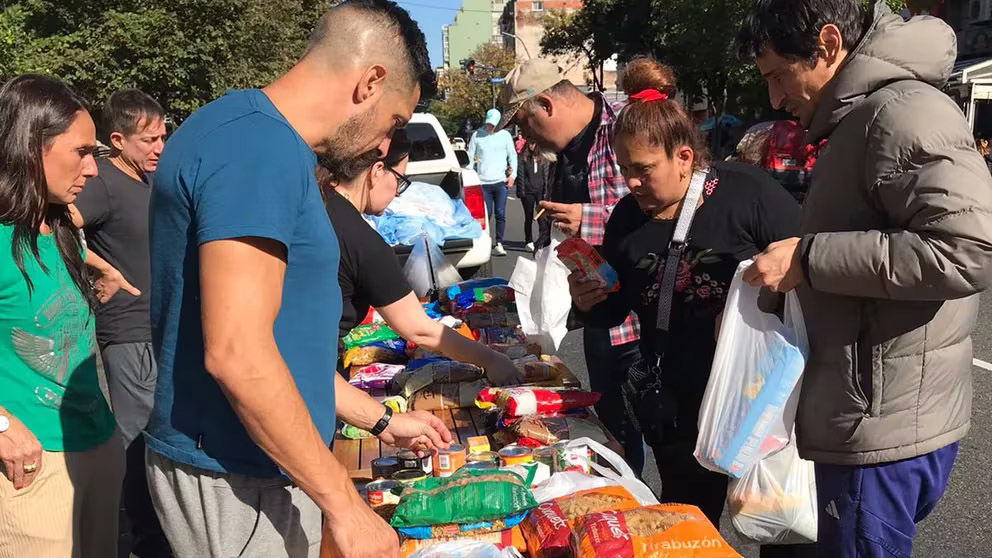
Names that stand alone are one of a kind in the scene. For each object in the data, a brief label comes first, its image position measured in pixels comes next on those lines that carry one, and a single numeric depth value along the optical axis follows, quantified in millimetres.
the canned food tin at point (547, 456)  2385
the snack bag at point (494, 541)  1967
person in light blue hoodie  11133
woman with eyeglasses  2672
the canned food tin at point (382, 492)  2195
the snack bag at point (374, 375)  3350
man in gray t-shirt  3357
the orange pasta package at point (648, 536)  1762
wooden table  2580
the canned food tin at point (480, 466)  2250
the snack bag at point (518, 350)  3497
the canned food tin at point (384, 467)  2400
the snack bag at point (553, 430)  2584
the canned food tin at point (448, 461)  2348
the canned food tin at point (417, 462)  2408
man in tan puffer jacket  1673
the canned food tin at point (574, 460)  2379
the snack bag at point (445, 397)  3043
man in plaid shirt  3689
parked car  7430
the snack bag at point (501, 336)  3742
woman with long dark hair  2166
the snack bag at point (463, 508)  1979
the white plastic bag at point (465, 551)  1902
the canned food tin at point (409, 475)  2348
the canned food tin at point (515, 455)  2365
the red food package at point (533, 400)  2725
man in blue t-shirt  1401
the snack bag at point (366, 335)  3740
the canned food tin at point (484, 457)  2420
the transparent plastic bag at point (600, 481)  2213
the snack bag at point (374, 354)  3611
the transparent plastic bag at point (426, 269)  4723
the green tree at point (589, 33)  39531
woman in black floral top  2596
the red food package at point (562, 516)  1896
